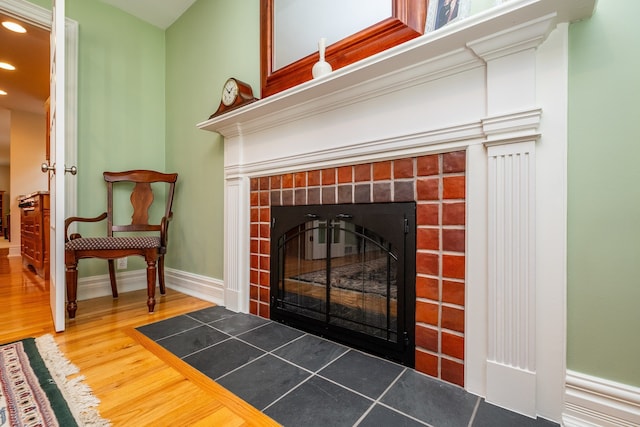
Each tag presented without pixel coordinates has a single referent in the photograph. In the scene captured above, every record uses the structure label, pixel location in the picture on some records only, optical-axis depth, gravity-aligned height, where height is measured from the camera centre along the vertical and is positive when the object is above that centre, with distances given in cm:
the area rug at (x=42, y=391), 86 -61
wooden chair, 168 -17
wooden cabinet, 284 -22
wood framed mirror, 123 +82
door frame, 207 +81
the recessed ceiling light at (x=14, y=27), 236 +156
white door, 147 +15
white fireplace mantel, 88 +20
